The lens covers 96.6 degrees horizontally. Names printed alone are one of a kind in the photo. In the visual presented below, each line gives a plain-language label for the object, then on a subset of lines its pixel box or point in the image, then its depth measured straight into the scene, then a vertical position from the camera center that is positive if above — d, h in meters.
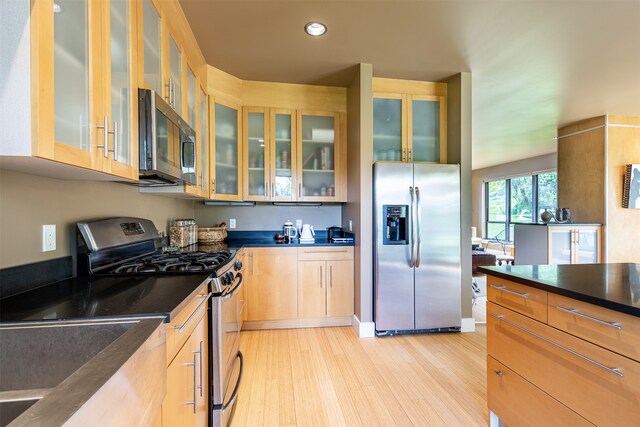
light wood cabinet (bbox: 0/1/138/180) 0.77 +0.43
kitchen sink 0.54 -0.36
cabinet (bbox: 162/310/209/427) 0.96 -0.65
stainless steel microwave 1.38 +0.40
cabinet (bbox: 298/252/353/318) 2.95 -0.76
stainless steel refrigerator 2.78 -0.32
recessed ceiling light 2.17 +1.45
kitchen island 0.98 -0.54
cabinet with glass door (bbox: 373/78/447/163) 3.12 +1.04
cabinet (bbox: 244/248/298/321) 2.89 -0.71
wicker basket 2.89 -0.21
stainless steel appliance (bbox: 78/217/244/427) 1.42 -0.29
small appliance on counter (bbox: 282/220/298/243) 3.29 -0.20
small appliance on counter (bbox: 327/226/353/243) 3.04 -0.24
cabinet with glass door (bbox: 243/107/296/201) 3.16 +0.66
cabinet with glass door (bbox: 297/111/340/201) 3.24 +0.69
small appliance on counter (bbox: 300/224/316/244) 3.13 -0.22
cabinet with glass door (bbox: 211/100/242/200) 2.92 +0.64
